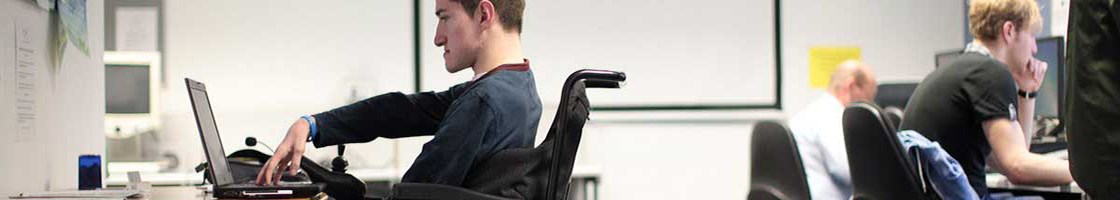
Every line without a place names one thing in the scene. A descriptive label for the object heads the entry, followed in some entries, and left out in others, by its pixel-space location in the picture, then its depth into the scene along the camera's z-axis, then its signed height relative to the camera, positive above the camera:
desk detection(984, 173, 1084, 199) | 3.23 -0.25
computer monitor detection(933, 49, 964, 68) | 4.48 +0.16
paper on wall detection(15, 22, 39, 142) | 2.06 +0.05
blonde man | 2.77 -0.01
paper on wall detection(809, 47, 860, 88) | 5.77 +0.20
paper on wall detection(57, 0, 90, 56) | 2.37 +0.18
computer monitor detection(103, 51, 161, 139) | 4.89 +0.08
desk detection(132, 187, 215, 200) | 2.09 -0.15
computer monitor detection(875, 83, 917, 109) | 5.00 +0.03
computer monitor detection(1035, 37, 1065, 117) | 3.87 +0.06
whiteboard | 5.73 +0.26
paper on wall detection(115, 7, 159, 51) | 5.31 +0.36
